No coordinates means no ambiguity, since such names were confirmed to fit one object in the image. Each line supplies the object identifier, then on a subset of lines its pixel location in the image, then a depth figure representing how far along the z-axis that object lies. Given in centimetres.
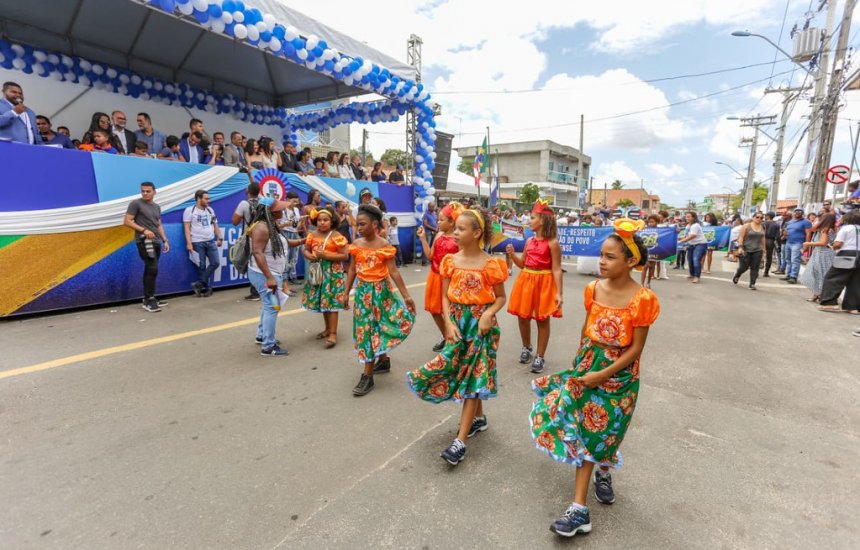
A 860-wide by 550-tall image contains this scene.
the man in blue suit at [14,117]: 565
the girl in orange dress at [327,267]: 466
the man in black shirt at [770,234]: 1099
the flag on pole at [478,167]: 1983
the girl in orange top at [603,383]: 208
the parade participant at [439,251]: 420
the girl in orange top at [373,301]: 369
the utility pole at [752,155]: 3653
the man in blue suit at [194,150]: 857
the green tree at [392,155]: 4422
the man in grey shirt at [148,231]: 612
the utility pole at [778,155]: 2741
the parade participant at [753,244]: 944
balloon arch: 708
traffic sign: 1091
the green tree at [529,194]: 4047
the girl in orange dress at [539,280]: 428
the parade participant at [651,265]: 937
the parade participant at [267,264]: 434
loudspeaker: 1386
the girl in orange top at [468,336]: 271
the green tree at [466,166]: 5083
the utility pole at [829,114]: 1277
